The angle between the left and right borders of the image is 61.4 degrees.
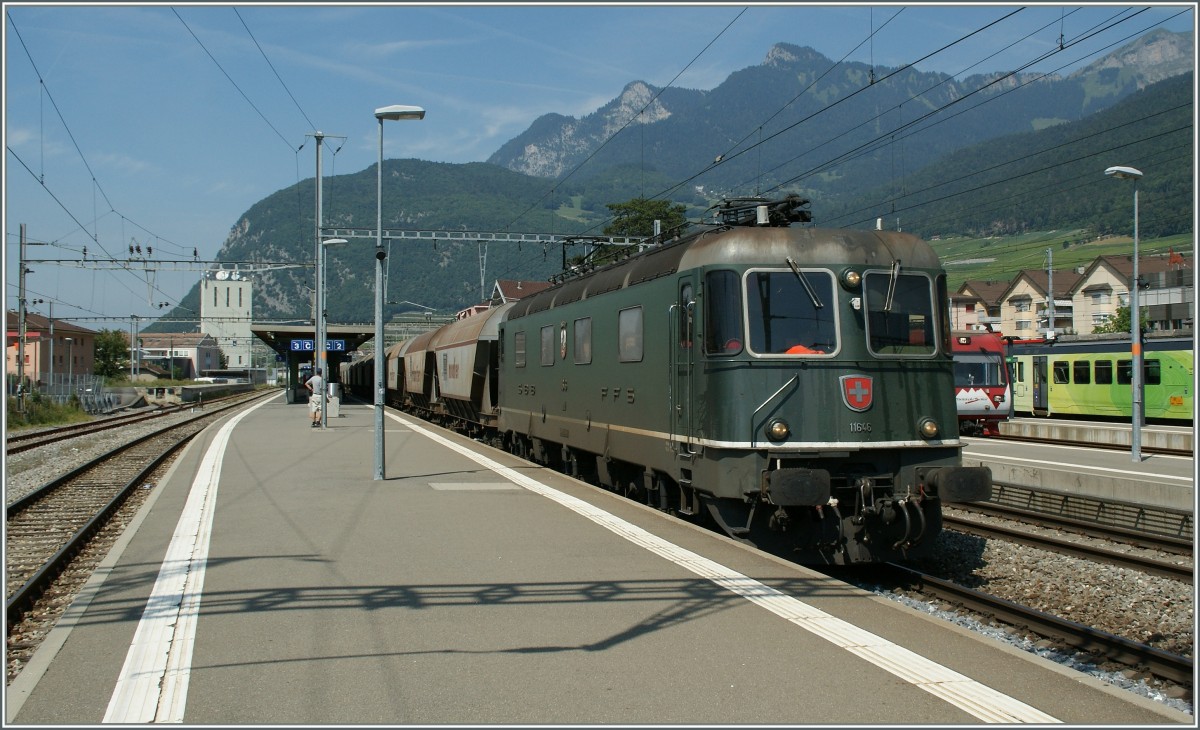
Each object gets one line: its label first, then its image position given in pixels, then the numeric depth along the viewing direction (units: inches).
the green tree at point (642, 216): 2464.6
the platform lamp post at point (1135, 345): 759.1
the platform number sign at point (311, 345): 1846.7
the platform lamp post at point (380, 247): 631.0
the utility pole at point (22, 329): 1451.8
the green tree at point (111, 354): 3764.8
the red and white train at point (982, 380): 1044.5
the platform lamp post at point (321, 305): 1263.7
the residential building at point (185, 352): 5280.5
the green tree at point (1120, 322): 2301.9
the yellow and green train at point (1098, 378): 1115.9
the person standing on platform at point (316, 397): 1116.2
